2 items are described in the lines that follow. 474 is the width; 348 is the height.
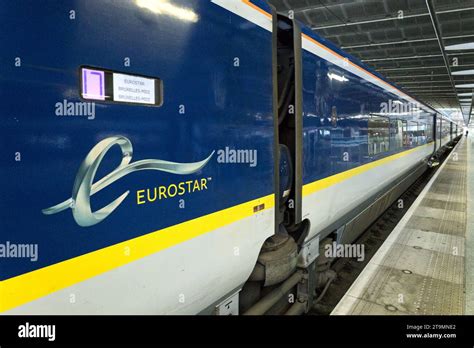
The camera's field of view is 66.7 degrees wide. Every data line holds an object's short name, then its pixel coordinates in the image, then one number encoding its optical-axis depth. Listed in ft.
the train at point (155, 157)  4.20
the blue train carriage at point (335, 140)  10.71
